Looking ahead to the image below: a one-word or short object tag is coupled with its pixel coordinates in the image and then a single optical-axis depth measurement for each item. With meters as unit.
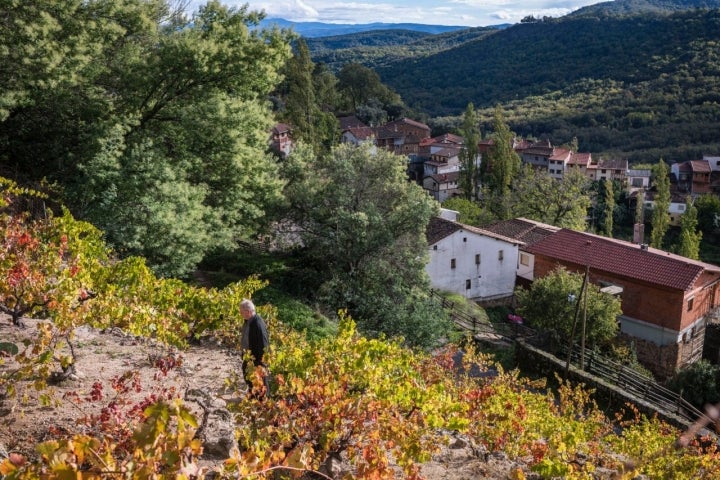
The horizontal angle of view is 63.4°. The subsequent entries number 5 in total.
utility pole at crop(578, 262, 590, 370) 20.58
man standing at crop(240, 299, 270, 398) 7.08
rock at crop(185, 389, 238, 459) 5.66
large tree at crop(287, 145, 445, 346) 17.55
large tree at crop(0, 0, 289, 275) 14.60
